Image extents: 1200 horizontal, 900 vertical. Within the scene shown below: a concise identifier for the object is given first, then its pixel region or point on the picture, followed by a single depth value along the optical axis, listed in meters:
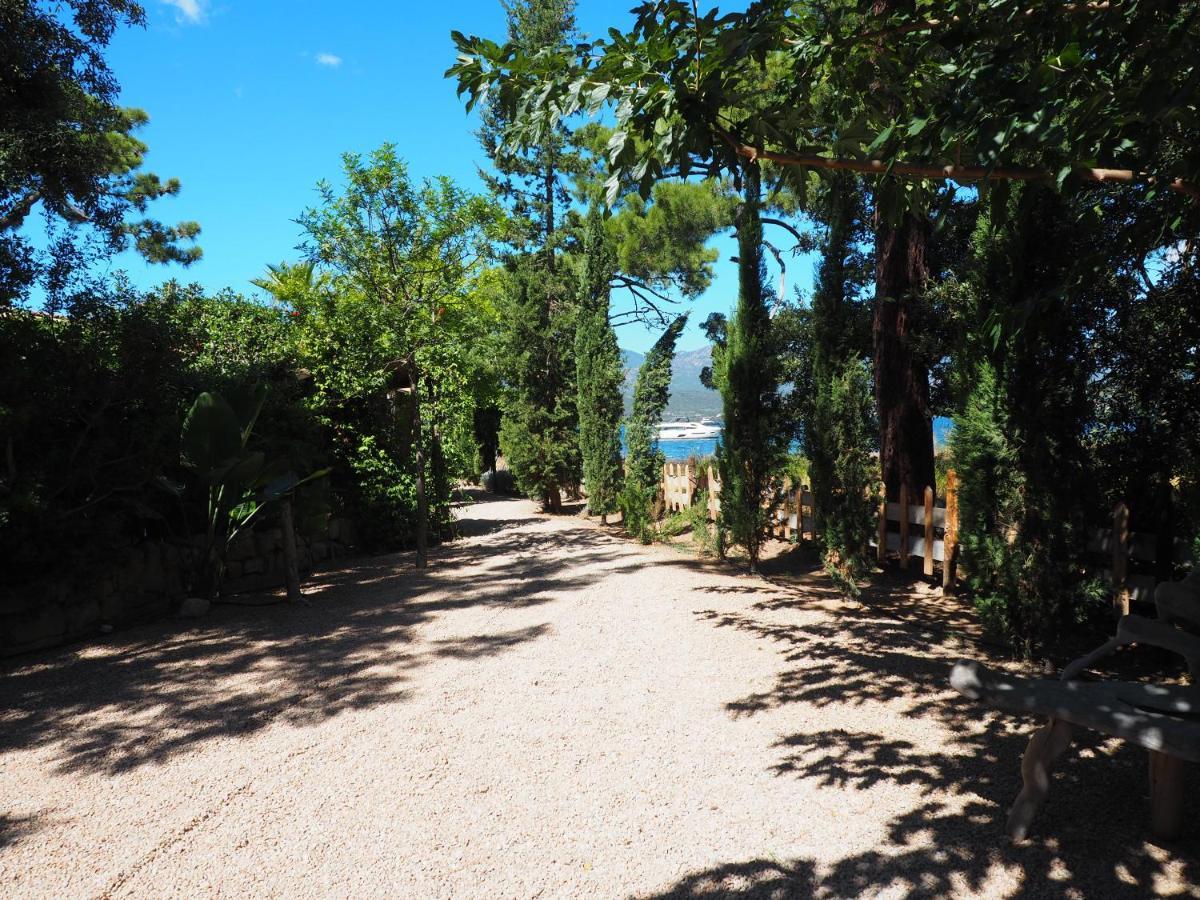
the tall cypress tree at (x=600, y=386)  14.62
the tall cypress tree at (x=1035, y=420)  4.75
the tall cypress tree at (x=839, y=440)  6.95
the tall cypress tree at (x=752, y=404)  8.45
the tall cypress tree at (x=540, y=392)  16.67
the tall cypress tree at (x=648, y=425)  13.76
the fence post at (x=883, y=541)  7.97
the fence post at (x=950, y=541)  6.99
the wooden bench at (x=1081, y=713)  2.63
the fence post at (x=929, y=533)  7.32
